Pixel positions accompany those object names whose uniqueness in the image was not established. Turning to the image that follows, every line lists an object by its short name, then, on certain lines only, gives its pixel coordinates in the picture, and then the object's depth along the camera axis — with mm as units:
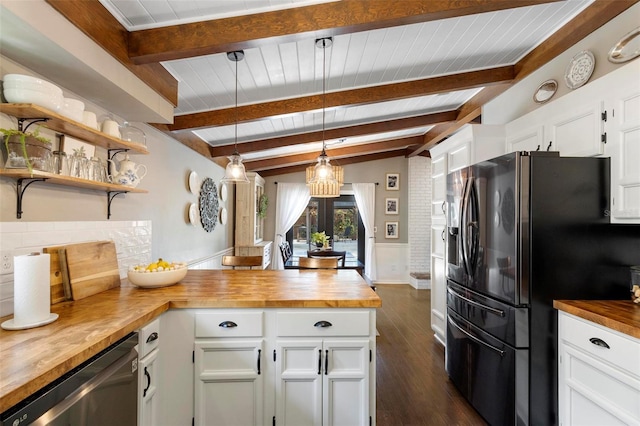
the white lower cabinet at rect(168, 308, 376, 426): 1662
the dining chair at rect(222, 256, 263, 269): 3146
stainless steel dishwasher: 878
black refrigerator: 1761
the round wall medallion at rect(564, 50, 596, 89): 2107
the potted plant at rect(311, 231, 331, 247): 5068
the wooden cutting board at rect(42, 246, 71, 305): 1533
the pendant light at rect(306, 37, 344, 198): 2073
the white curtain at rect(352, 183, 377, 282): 6301
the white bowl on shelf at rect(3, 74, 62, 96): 1260
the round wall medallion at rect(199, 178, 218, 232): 3861
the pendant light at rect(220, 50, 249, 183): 2363
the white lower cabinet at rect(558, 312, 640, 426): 1323
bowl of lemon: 1862
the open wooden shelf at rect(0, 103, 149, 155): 1280
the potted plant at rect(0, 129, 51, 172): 1277
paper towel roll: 1224
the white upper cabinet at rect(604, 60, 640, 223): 1579
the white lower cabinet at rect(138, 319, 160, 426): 1435
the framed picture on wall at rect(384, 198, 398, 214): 6402
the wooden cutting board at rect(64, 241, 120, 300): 1612
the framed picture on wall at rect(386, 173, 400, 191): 6414
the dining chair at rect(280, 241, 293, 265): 5036
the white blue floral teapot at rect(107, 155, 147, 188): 1962
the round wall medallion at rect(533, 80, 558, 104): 2438
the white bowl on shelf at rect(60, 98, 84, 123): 1445
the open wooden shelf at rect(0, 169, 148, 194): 1284
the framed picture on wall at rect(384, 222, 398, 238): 6383
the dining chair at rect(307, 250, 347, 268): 4684
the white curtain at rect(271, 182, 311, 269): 6371
